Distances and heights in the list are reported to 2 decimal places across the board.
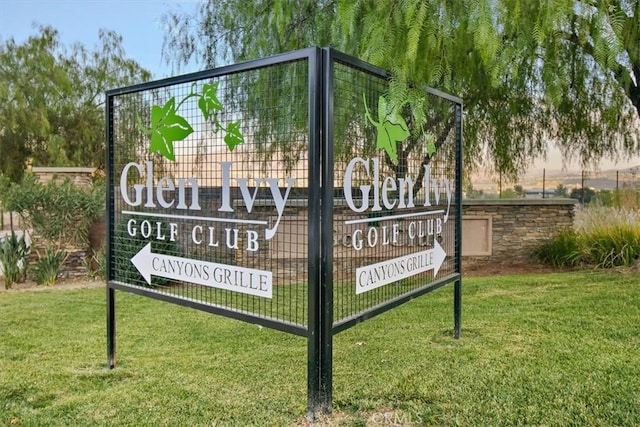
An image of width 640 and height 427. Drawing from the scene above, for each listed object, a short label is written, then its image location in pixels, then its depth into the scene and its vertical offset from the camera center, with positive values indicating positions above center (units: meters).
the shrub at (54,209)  7.67 -0.23
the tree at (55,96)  16.38 +3.25
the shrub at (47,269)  7.48 -1.10
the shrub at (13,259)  7.43 -0.96
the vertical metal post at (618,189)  8.89 +0.09
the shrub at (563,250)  8.22 -0.93
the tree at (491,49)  3.15 +1.18
